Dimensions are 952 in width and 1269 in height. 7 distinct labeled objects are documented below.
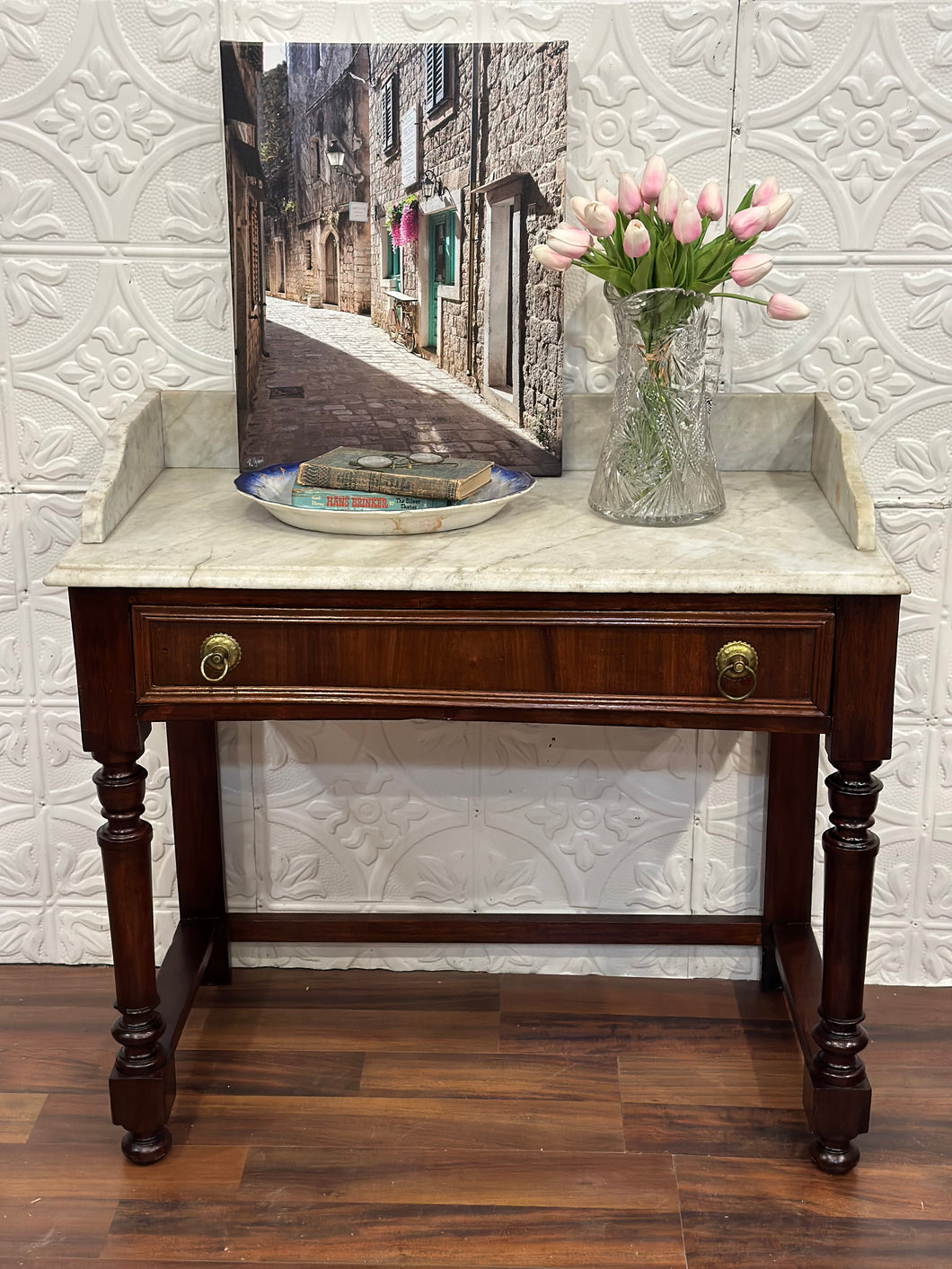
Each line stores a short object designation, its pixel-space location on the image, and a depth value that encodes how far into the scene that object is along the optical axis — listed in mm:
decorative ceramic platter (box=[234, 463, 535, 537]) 1620
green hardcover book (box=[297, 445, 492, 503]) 1655
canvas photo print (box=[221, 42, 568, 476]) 1781
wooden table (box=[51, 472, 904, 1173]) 1512
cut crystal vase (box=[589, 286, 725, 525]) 1652
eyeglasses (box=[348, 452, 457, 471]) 1726
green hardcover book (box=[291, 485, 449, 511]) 1640
